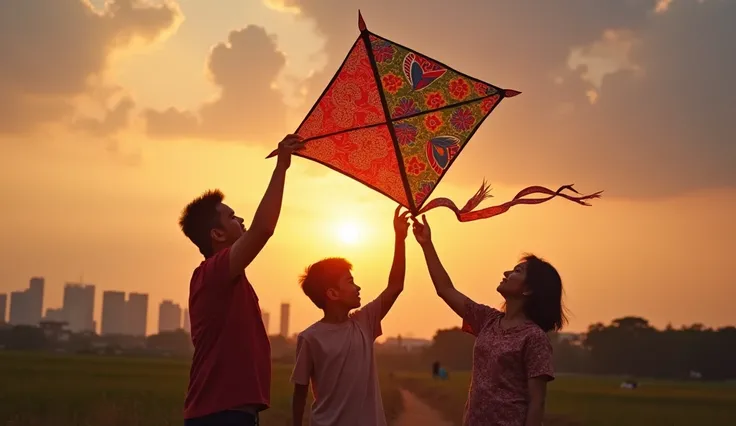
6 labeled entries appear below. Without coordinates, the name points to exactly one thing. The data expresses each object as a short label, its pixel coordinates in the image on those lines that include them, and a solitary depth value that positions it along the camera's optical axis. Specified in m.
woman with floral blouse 4.74
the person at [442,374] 55.91
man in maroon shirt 4.25
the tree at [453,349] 96.94
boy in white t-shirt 5.27
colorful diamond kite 5.78
